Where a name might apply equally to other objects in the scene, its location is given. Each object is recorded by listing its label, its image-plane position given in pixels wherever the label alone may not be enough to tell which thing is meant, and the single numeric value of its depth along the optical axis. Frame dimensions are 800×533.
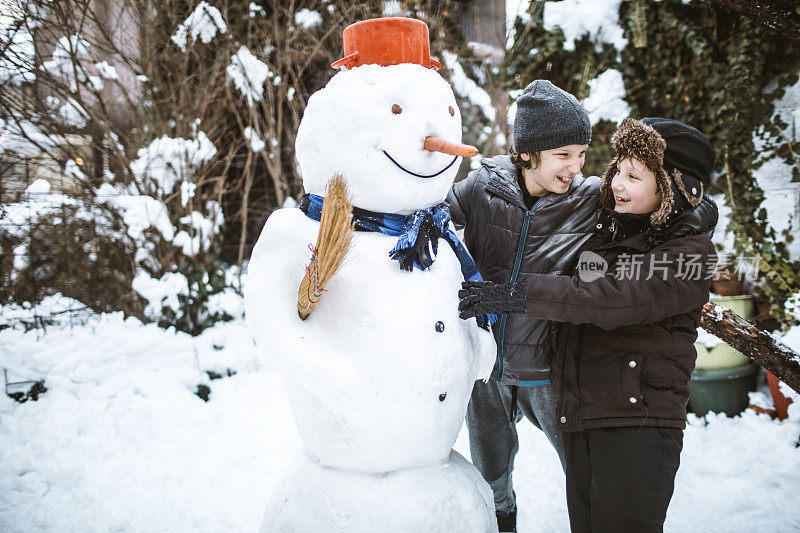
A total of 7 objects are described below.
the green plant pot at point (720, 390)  3.61
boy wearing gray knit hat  1.96
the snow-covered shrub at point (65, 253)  3.70
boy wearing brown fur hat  1.61
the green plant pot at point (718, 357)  3.63
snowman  1.60
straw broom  1.47
